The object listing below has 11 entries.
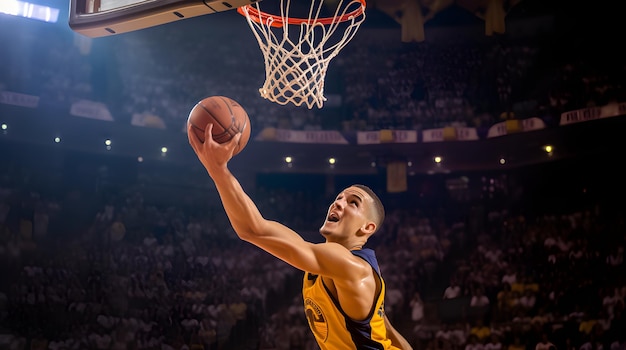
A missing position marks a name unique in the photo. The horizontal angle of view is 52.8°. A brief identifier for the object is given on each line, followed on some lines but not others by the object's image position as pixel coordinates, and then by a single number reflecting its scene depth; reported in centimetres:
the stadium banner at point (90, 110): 1217
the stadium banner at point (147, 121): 1266
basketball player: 277
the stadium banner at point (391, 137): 1327
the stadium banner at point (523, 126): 1238
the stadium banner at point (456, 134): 1314
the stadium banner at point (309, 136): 1336
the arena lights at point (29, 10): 1277
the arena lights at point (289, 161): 1410
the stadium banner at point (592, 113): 1120
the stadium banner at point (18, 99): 1155
